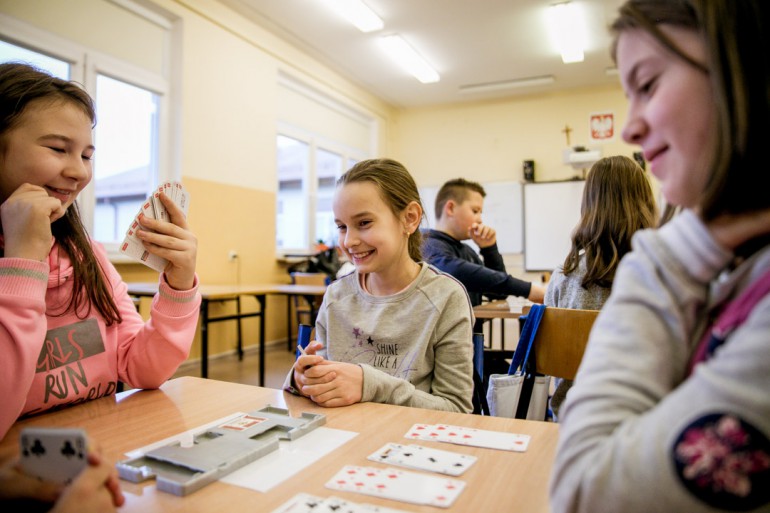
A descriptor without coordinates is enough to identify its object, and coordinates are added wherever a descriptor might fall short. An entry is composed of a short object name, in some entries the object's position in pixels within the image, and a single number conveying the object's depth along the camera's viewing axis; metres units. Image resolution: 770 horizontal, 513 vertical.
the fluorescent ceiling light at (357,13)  4.95
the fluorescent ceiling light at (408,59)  5.89
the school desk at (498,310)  2.52
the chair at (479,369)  1.46
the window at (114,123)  3.61
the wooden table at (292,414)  0.59
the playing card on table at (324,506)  0.56
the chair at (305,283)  5.21
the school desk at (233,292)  3.41
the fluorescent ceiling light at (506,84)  7.16
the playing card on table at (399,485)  0.59
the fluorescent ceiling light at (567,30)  5.16
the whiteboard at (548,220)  7.37
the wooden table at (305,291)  3.99
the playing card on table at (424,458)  0.67
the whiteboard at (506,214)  7.62
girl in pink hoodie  0.82
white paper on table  0.63
